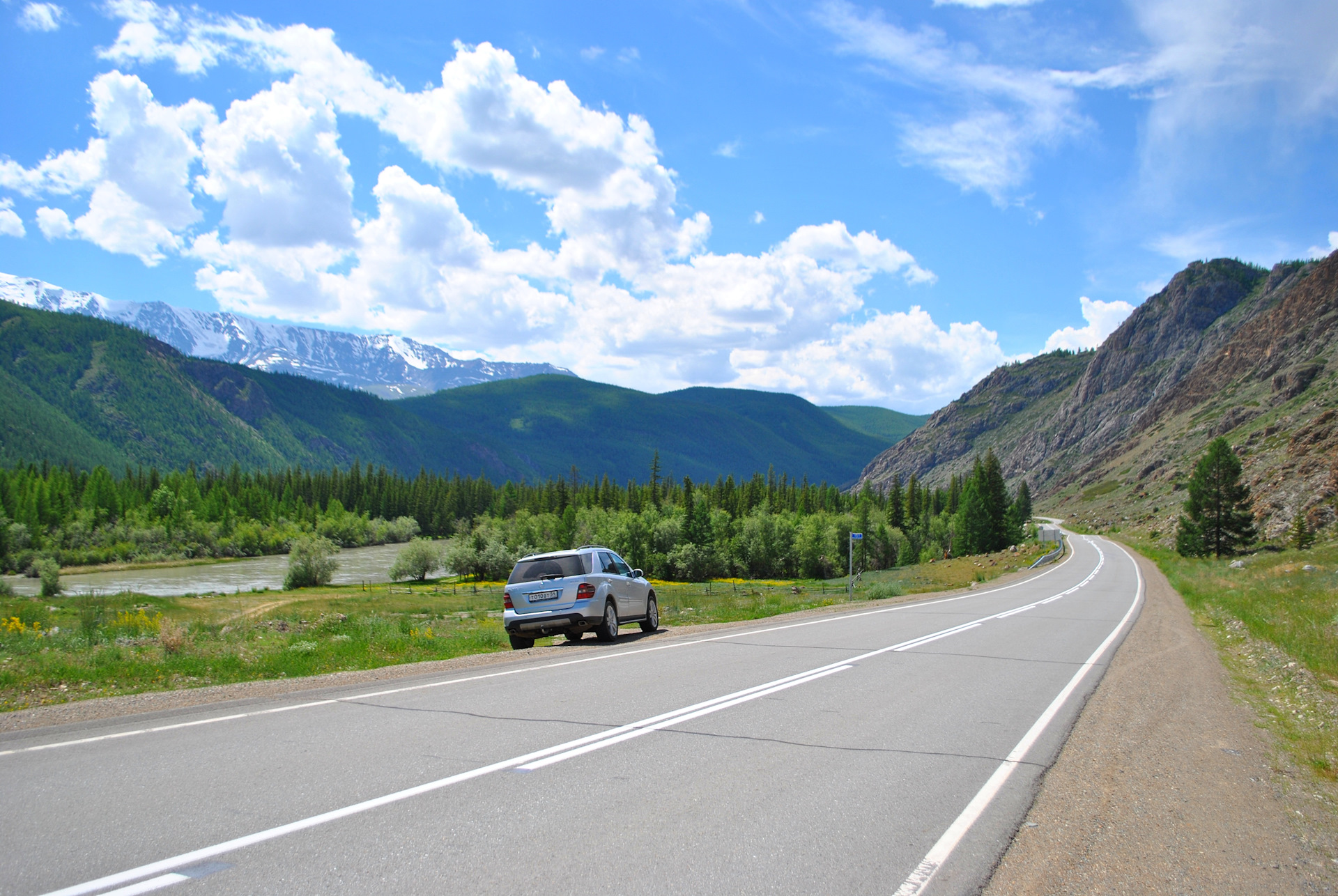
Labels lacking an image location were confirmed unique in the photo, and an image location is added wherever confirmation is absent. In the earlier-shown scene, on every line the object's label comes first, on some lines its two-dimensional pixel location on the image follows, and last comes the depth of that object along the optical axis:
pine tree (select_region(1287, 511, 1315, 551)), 48.00
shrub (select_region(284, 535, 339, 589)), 84.69
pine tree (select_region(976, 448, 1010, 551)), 89.56
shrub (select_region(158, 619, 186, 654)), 12.80
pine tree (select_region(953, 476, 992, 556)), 89.38
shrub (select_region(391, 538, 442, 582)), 94.50
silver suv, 15.12
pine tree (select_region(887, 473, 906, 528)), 121.06
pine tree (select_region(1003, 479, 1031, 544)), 91.06
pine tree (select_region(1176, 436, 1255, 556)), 56.69
